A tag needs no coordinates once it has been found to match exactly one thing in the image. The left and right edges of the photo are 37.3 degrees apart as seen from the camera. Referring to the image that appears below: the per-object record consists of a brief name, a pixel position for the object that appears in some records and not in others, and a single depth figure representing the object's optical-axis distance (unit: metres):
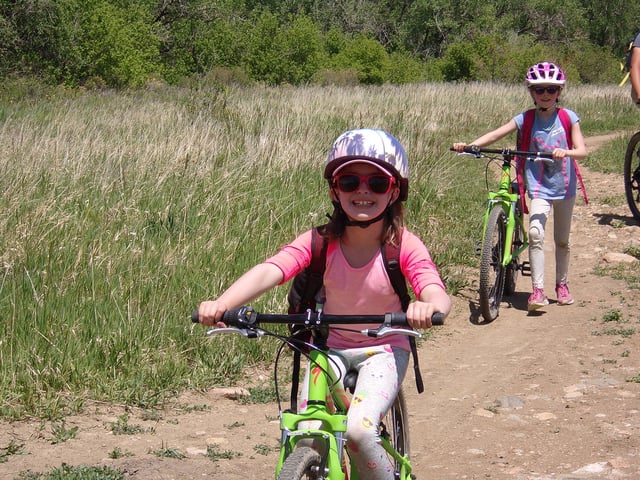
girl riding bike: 3.16
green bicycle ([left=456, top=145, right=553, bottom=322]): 7.22
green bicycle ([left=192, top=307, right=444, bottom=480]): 2.83
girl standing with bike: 7.29
